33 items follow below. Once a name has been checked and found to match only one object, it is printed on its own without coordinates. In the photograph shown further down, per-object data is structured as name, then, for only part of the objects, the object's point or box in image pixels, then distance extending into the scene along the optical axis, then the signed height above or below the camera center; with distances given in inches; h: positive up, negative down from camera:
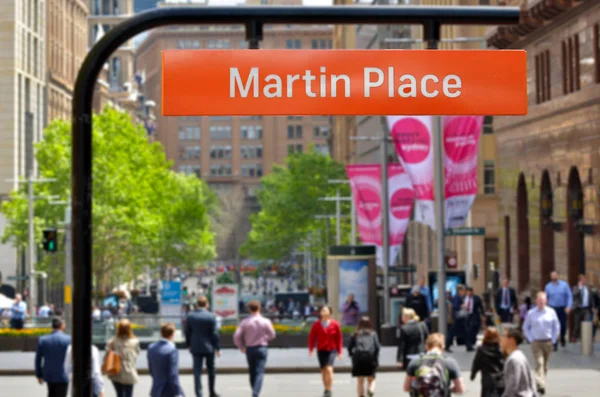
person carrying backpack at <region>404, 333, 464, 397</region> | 588.4 -45.7
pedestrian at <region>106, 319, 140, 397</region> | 751.1 -46.8
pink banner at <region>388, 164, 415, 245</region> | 1849.2 +80.5
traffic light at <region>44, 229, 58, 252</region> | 1876.2 +34.7
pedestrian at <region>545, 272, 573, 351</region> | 1331.2 -32.9
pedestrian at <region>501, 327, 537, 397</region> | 606.2 -48.4
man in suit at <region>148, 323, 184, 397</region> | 722.8 -51.6
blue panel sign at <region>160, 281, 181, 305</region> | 2322.6 -44.9
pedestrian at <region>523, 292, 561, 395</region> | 978.1 -47.7
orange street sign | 325.7 +40.8
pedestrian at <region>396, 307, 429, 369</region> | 935.7 -49.1
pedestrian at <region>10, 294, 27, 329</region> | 1692.9 -56.1
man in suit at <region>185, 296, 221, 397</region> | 900.6 -44.0
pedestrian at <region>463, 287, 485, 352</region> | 1362.0 -50.4
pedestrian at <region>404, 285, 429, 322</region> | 1339.8 -37.5
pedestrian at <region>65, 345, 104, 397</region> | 664.4 -53.4
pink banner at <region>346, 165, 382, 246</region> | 1972.2 +93.7
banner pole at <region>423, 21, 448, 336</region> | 1073.5 +38.5
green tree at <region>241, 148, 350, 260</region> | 4286.4 +173.8
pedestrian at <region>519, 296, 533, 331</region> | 1488.8 -47.5
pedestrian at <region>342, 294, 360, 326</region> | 1472.7 -50.4
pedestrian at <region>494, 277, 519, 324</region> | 1449.3 -41.3
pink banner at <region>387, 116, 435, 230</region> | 1231.5 +94.9
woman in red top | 952.9 -49.4
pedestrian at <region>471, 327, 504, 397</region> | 672.4 -47.9
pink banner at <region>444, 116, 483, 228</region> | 1111.0 +77.9
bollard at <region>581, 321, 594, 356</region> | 1241.8 -68.1
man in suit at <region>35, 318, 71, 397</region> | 763.4 -47.8
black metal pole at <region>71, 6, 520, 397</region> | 325.1 +50.5
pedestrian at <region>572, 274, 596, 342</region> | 1350.9 -38.2
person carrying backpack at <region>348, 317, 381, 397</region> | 904.3 -54.4
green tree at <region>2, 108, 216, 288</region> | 3164.4 +158.5
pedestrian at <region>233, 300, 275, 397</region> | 892.0 -45.8
